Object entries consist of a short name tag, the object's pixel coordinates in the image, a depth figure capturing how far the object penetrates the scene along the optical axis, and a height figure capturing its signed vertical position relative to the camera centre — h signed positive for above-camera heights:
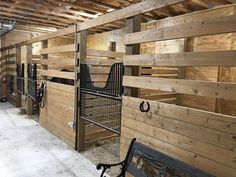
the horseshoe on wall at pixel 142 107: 2.17 -0.38
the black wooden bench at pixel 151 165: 1.66 -0.79
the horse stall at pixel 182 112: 1.52 -0.35
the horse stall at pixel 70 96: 3.47 -0.51
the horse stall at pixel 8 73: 7.47 -0.34
